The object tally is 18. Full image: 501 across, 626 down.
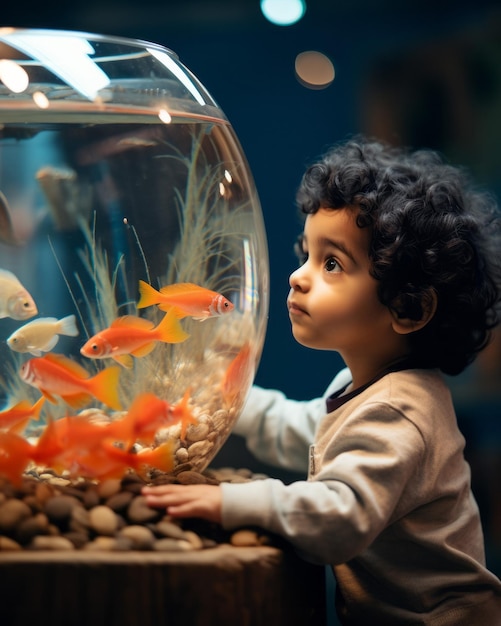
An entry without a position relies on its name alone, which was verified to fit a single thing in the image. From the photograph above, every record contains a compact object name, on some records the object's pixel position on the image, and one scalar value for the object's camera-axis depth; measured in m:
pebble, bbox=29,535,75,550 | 0.98
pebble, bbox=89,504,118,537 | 1.01
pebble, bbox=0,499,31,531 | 1.00
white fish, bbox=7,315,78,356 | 1.10
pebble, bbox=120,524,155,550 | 1.00
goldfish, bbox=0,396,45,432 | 1.10
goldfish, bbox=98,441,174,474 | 1.07
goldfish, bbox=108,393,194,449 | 1.07
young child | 1.07
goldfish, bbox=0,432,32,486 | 1.05
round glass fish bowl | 1.08
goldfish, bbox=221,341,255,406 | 1.28
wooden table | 0.95
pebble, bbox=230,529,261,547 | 1.06
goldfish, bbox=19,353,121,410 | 1.06
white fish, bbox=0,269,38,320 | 1.09
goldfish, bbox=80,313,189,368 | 1.10
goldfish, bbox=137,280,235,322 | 1.13
